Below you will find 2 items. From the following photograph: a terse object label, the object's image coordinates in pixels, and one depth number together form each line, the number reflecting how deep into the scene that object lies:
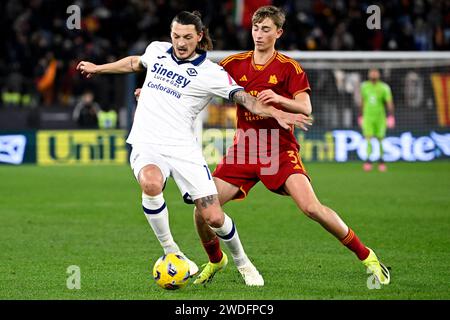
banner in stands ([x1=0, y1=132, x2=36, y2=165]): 23.36
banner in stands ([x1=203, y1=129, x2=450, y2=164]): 23.61
